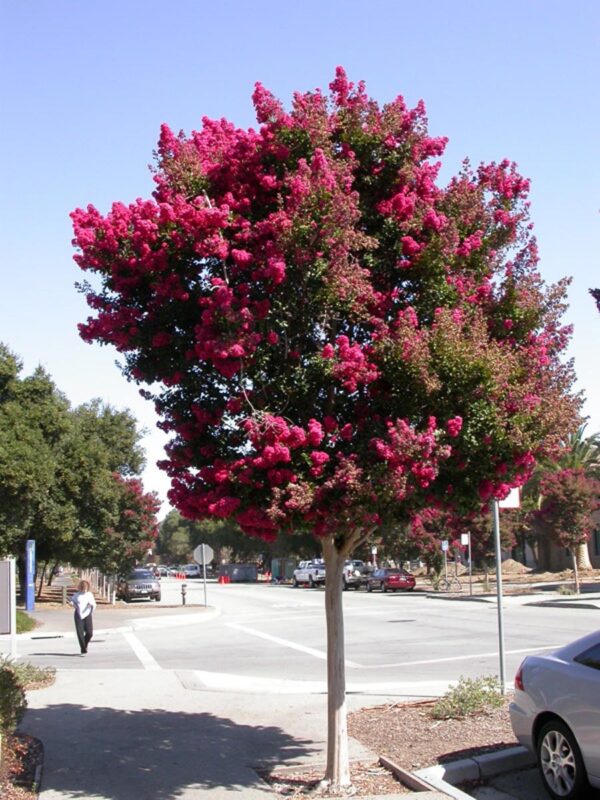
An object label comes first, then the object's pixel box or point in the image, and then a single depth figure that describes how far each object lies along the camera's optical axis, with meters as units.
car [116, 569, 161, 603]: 41.97
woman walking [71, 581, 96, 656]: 16.18
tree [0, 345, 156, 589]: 27.39
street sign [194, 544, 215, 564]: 35.00
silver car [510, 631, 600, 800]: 6.12
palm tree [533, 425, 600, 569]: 43.88
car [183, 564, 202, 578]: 110.37
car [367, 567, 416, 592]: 46.03
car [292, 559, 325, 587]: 59.10
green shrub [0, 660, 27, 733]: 7.13
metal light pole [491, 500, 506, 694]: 10.12
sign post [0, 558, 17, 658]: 10.24
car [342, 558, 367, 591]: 50.95
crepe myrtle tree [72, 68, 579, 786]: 6.21
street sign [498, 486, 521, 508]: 10.39
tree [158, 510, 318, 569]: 80.56
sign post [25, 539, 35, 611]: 28.02
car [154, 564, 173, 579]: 127.93
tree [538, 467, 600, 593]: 33.59
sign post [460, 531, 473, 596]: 36.94
